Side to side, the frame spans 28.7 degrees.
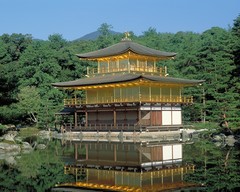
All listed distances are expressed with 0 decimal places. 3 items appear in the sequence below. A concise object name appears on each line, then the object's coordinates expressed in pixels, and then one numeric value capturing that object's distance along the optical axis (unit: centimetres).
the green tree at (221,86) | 4506
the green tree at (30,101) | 6306
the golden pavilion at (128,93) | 5047
